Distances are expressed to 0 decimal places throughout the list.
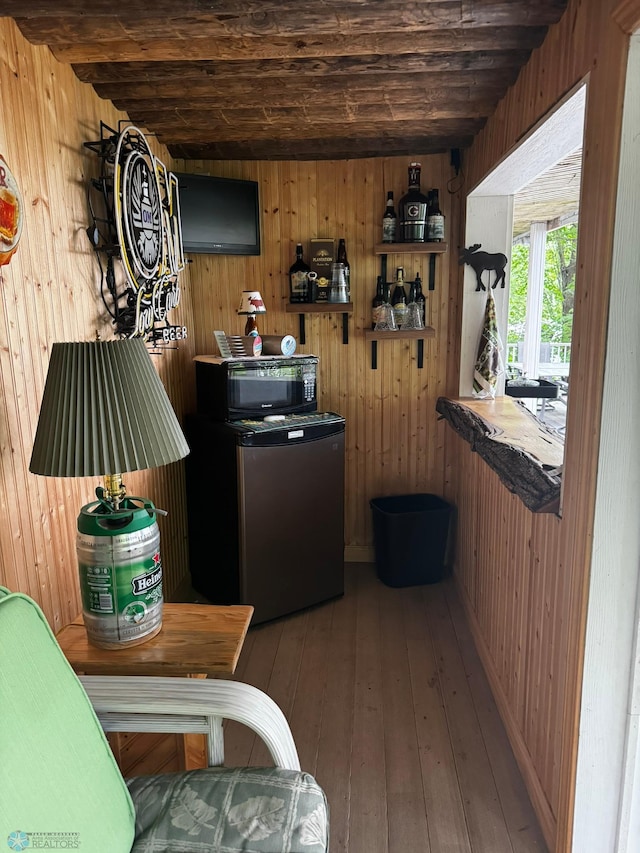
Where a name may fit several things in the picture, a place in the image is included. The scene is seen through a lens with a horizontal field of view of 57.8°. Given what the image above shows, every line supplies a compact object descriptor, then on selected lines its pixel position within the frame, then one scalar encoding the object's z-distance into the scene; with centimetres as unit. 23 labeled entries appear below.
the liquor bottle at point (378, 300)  314
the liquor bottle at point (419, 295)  316
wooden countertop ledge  161
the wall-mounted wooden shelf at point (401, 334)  309
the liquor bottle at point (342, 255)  316
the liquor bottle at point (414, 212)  296
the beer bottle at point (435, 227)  298
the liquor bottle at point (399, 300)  313
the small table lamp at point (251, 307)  291
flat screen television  286
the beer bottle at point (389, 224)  303
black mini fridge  268
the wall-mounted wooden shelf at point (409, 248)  296
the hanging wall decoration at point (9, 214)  144
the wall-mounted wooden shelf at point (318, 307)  307
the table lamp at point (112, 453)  125
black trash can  313
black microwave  274
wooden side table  135
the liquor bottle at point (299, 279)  311
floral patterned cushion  108
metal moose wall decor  283
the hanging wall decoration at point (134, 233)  202
